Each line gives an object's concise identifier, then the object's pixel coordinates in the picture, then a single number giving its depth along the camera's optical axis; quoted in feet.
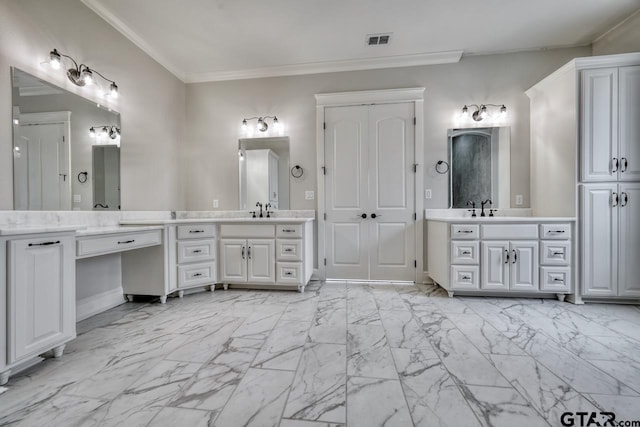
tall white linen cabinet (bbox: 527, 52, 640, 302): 7.75
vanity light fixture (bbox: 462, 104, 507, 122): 10.14
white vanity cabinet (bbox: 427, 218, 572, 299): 8.23
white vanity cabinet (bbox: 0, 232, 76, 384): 4.33
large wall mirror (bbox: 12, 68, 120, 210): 5.92
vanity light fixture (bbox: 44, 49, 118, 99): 6.43
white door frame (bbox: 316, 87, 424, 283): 10.51
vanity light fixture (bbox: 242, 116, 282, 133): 11.21
